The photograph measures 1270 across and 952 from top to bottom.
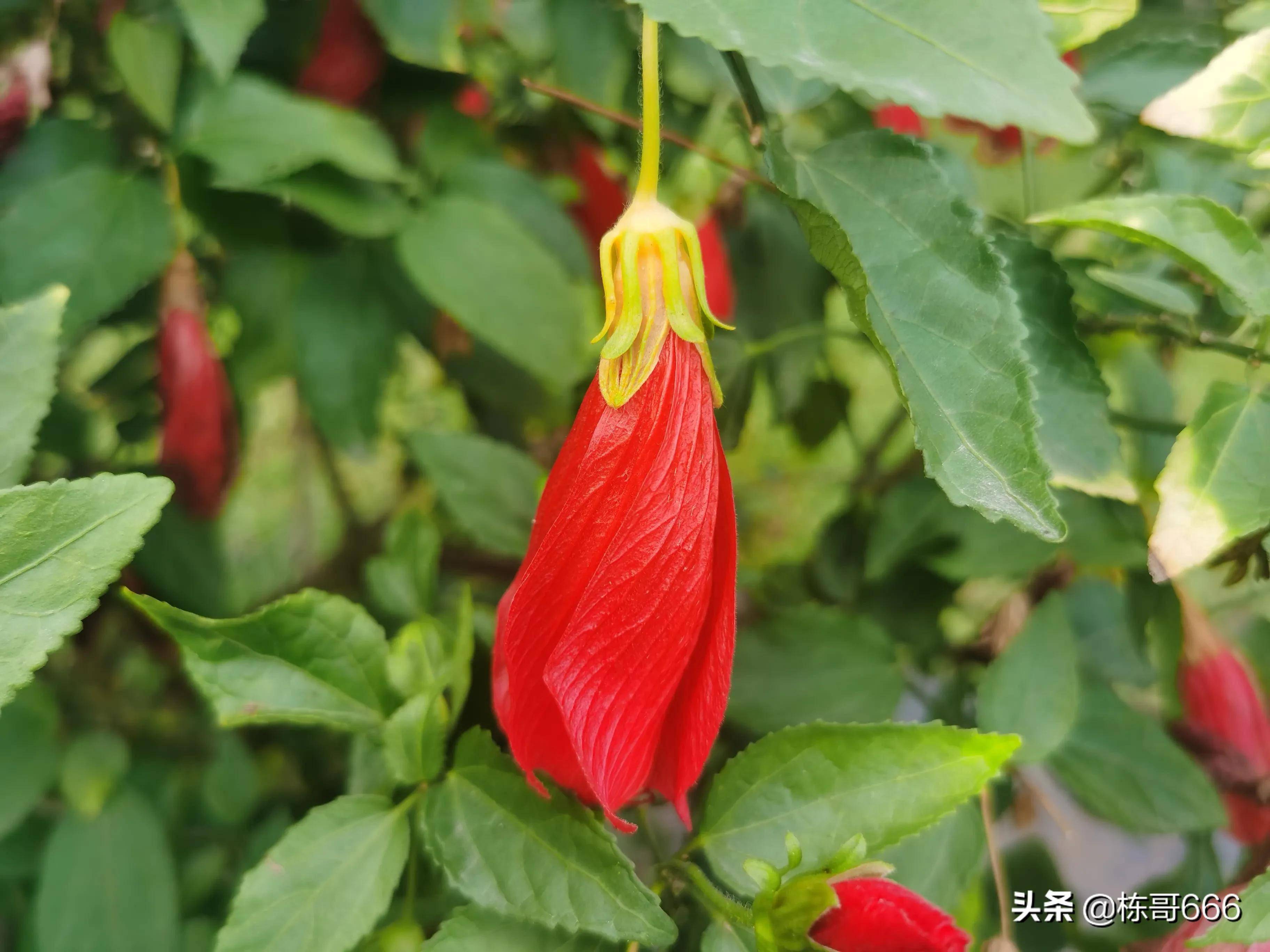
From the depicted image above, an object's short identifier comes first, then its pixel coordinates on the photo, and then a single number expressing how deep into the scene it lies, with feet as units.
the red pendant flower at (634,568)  0.41
